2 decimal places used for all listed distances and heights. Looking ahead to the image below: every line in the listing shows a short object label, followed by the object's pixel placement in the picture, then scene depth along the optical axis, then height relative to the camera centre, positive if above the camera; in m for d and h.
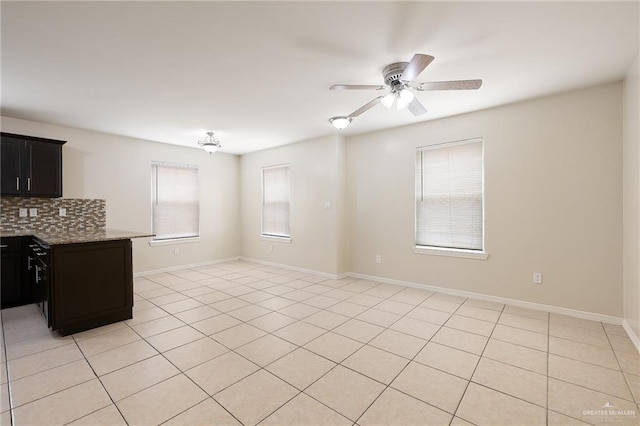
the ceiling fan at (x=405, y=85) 2.07 +1.06
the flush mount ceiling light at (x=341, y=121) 3.55 +1.15
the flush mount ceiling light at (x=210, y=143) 4.89 +1.19
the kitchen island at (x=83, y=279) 2.81 -0.69
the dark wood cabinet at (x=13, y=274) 3.59 -0.78
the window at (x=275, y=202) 6.09 +0.24
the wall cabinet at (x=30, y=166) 3.72 +0.65
